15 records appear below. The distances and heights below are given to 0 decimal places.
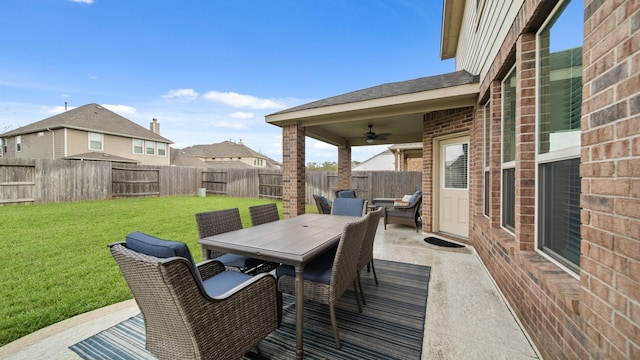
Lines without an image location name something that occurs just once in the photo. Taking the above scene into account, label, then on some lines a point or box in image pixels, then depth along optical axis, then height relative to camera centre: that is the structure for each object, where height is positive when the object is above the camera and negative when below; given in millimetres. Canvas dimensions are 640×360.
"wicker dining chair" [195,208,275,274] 2891 -636
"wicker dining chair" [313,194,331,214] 6445 -653
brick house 1080 +146
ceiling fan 7341 +1284
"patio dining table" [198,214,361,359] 2012 -617
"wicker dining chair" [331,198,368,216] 4523 -508
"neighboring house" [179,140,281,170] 32594 +3250
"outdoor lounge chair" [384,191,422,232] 6293 -889
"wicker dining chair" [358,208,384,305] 2820 -737
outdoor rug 2027 -1404
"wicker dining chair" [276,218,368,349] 2152 -914
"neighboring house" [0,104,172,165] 14547 +2618
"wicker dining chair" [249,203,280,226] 3549 -510
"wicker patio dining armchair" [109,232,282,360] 1367 -797
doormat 5045 -1330
